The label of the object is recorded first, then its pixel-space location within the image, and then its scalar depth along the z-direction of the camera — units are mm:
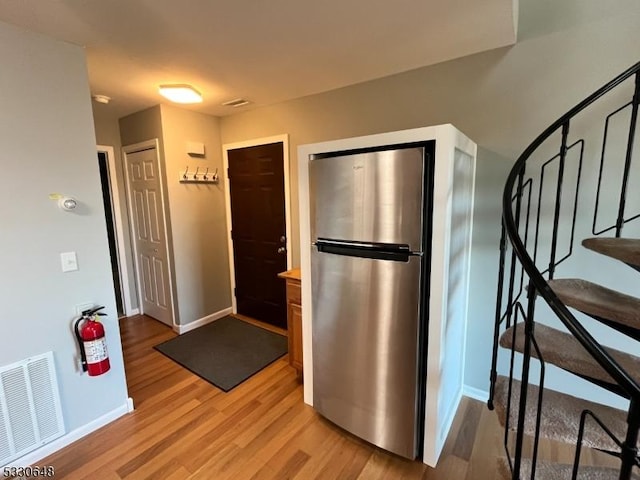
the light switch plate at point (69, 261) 1881
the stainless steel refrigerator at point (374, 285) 1588
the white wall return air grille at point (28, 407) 1691
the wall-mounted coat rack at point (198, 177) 3354
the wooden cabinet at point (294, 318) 2430
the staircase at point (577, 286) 1068
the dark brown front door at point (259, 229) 3326
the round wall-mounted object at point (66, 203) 1833
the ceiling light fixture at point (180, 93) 2553
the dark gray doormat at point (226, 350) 2693
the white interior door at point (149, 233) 3426
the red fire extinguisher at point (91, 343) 1909
